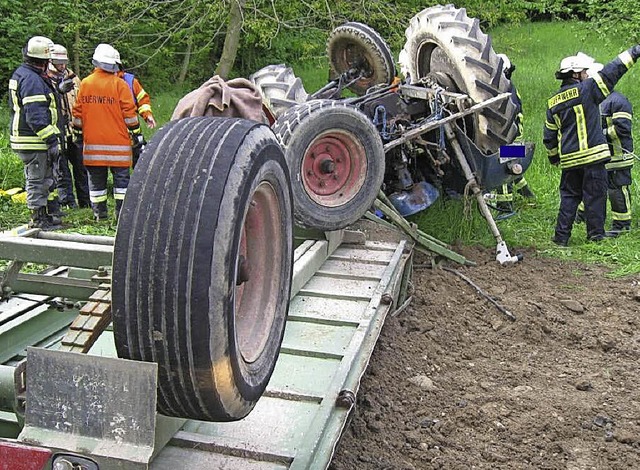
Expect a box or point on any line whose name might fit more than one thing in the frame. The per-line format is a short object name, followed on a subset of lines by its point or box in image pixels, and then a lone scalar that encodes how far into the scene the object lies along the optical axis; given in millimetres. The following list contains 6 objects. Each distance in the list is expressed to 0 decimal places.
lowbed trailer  2119
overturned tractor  5219
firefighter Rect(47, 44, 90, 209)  8508
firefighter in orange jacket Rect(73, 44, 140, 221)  7918
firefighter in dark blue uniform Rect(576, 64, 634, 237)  7711
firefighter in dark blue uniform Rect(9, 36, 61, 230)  7547
